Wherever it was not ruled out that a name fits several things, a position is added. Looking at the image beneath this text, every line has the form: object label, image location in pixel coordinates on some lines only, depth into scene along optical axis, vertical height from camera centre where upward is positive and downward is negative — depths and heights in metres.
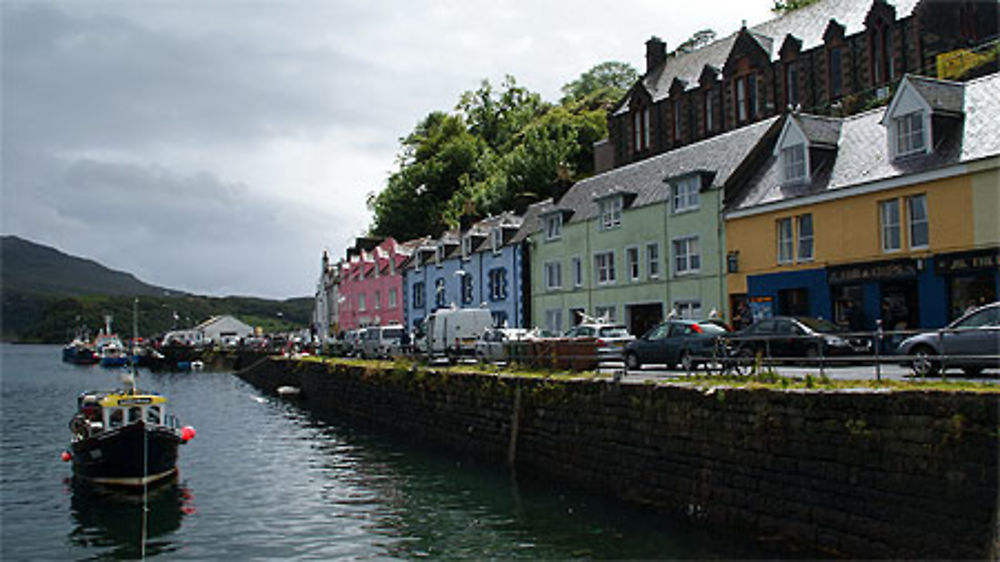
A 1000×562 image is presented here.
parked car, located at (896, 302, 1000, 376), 14.83 -0.18
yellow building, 25.09 +3.95
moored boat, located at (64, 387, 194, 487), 23.69 -2.78
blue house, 49.34 +4.38
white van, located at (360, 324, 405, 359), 46.28 +0.09
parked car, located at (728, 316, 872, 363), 22.39 -0.16
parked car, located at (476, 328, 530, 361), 31.75 -0.01
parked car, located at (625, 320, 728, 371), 23.77 -0.17
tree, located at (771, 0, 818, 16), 65.65 +26.90
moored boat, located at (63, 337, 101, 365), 128.00 -1.30
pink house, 67.88 +4.68
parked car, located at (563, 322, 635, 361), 27.53 +0.16
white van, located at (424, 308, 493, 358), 38.00 +0.60
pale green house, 35.06 +4.53
